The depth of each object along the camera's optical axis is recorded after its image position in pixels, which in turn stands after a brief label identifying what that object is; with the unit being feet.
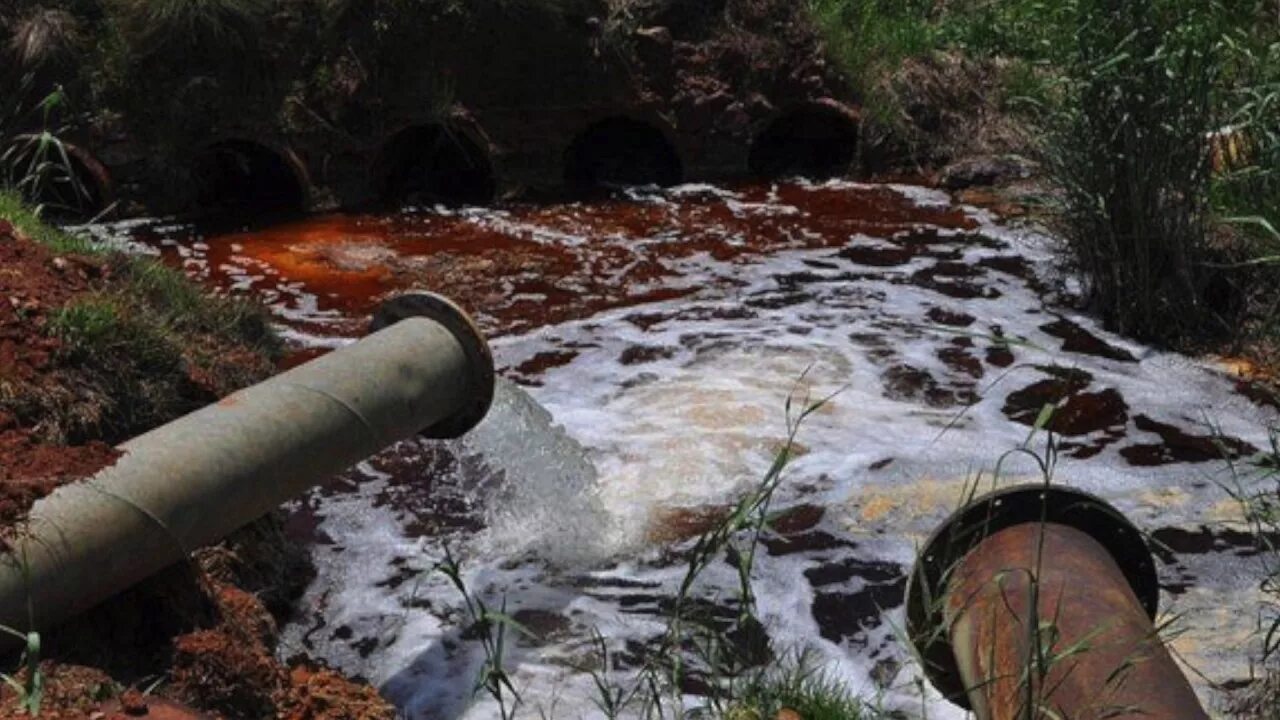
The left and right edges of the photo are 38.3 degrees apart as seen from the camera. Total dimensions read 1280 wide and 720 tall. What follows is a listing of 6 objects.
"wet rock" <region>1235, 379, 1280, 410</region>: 23.15
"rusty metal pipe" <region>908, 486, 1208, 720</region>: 10.30
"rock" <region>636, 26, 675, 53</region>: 36.42
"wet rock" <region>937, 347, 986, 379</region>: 24.73
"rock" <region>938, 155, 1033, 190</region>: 35.29
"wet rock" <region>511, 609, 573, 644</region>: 16.80
